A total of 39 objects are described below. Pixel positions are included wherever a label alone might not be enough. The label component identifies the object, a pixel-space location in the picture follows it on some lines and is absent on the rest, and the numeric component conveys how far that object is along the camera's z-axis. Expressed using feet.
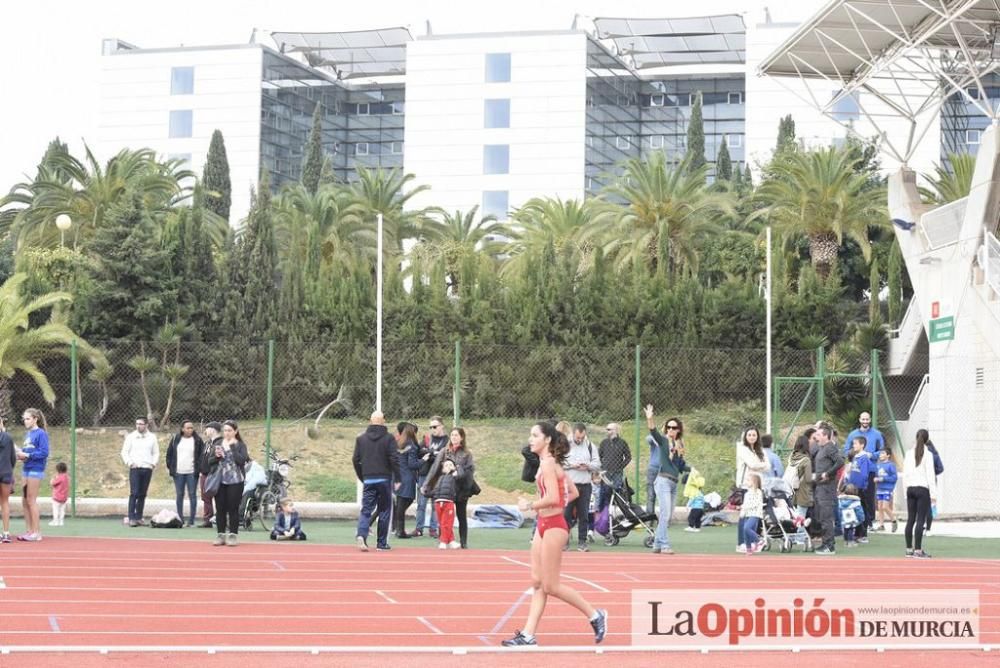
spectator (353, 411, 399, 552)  61.05
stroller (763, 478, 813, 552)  64.69
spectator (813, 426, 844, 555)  63.93
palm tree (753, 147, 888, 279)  147.02
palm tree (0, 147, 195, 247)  150.10
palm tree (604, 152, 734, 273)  153.99
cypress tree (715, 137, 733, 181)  217.36
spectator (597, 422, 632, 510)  65.62
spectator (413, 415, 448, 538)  68.13
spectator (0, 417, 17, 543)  59.21
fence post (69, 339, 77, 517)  85.81
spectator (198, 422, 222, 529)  64.69
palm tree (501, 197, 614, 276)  160.56
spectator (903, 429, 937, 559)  60.80
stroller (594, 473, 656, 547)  66.18
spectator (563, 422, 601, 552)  62.54
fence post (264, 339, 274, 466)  88.48
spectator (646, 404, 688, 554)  61.00
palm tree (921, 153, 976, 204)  155.53
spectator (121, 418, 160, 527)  74.54
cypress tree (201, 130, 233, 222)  211.61
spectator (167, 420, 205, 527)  74.23
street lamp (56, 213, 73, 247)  129.18
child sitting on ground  67.51
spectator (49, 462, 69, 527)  73.56
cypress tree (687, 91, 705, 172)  229.66
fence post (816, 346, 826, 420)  92.99
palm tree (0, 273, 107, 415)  107.14
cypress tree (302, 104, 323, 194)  229.04
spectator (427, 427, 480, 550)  64.44
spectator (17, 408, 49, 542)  60.70
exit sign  102.01
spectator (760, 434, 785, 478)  64.85
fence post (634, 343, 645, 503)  90.38
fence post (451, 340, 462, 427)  89.50
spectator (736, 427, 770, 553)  61.67
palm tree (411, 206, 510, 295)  174.09
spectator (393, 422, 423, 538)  68.95
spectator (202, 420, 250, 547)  60.44
